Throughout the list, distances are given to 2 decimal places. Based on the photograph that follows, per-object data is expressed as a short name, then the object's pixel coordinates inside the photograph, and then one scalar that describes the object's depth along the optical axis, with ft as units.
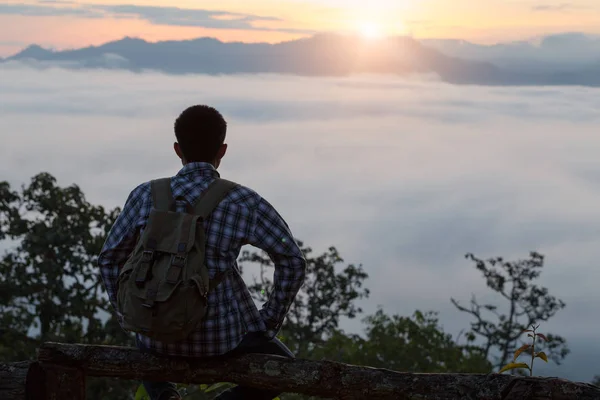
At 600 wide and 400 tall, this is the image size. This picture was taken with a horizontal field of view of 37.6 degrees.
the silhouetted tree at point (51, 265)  77.15
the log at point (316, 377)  12.90
